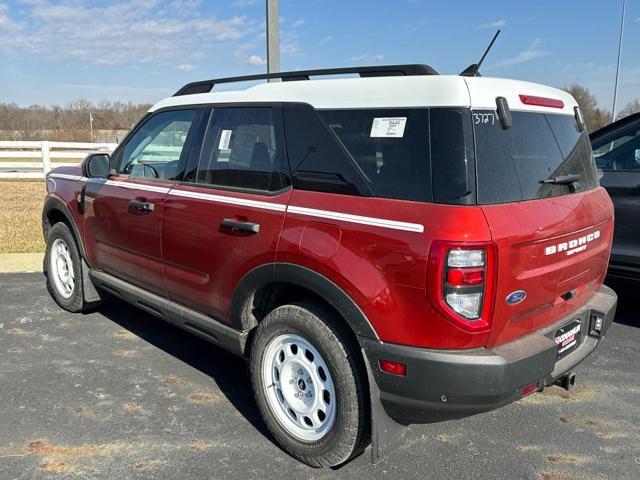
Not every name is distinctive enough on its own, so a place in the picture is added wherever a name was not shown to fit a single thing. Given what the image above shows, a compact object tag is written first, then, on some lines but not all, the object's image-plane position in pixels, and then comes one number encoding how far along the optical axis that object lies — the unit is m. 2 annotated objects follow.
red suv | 2.23
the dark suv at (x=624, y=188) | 4.38
